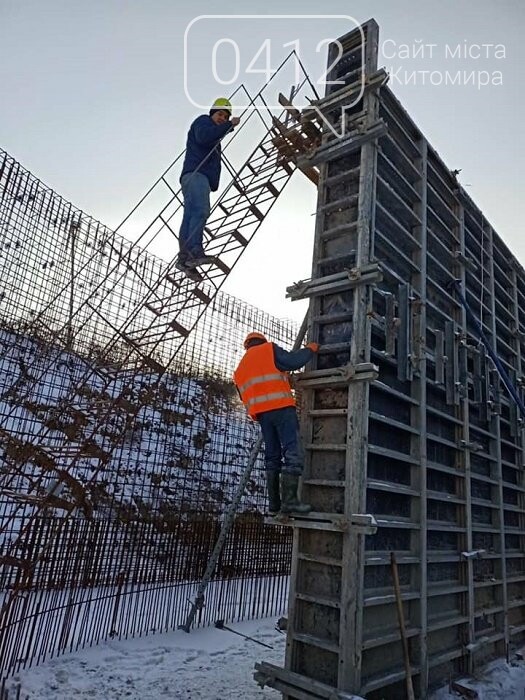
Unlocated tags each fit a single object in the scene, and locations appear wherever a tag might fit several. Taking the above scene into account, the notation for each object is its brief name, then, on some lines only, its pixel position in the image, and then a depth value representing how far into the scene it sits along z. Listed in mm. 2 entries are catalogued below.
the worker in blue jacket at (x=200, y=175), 6844
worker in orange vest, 5059
